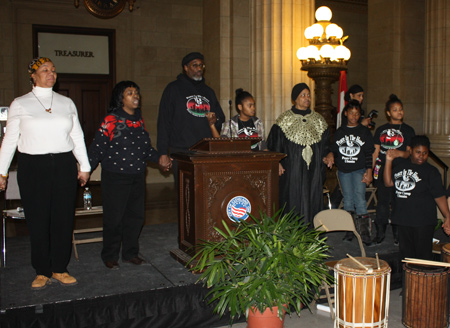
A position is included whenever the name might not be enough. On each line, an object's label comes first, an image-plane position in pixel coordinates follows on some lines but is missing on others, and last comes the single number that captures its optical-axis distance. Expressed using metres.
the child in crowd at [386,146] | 5.73
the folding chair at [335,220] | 4.41
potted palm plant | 3.26
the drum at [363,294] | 3.69
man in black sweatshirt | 5.17
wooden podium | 4.41
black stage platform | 3.74
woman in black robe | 5.30
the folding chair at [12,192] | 5.13
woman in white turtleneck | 4.02
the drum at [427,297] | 3.96
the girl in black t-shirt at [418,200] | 4.52
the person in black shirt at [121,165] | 4.62
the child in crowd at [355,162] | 5.71
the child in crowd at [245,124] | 5.40
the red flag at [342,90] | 9.31
